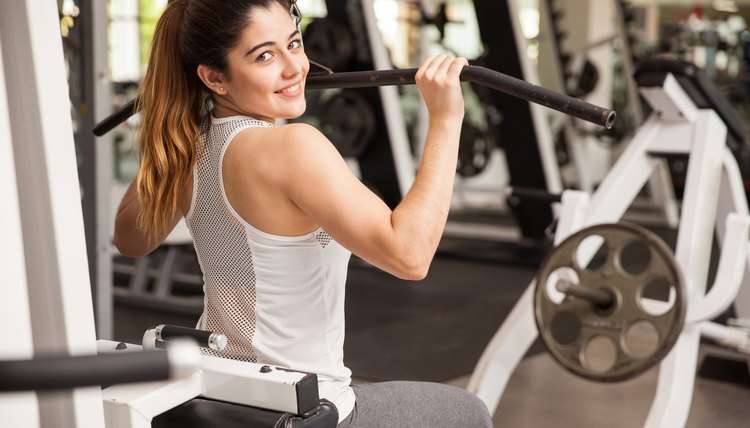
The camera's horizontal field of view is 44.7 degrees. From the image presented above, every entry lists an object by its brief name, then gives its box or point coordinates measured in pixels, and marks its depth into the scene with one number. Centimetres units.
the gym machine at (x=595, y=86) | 739
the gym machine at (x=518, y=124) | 622
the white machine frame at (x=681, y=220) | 251
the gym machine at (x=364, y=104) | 597
